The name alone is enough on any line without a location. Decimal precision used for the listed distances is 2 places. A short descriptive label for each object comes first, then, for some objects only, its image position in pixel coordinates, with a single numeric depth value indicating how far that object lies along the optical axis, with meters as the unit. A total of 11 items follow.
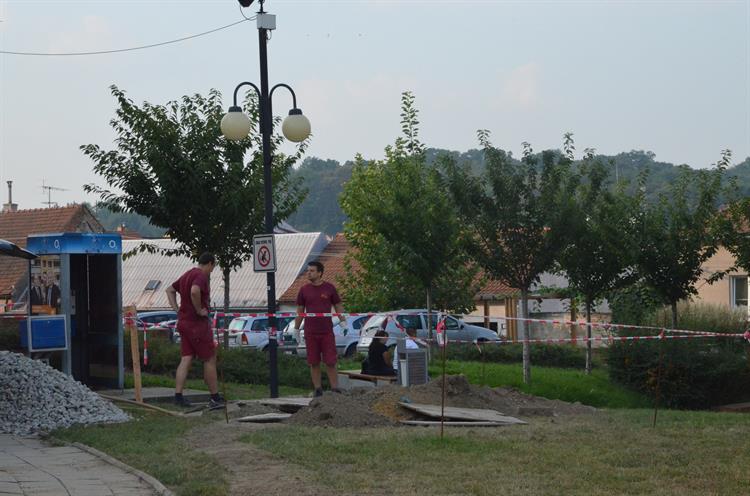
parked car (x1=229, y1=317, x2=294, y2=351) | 37.06
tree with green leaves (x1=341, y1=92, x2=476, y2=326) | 29.50
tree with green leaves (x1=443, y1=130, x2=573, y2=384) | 25.05
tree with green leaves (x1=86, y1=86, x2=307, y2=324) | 23.89
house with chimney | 50.22
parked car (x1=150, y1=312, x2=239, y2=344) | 35.08
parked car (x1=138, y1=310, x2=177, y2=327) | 44.99
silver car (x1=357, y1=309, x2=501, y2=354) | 34.31
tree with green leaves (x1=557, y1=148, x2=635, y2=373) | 26.03
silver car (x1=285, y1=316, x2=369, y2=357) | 36.34
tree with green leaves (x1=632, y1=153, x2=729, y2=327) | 25.66
